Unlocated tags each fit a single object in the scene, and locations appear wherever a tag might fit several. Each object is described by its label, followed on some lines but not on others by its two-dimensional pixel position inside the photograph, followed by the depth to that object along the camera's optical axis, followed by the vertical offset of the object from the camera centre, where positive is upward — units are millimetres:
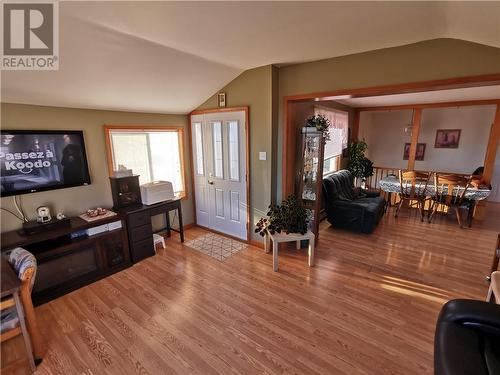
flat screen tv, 2412 -202
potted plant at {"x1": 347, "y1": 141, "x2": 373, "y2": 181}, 5457 -543
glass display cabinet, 3305 -468
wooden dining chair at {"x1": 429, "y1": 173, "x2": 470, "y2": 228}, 4262 -936
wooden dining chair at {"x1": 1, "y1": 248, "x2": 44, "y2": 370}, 1719 -1246
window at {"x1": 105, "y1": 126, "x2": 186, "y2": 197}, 3355 -171
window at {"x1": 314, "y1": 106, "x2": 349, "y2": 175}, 4484 +65
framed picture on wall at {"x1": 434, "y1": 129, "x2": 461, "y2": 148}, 6270 -20
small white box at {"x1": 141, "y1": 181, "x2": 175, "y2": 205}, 3344 -713
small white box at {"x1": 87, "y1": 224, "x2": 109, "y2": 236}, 2752 -997
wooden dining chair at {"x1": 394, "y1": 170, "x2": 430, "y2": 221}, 4672 -938
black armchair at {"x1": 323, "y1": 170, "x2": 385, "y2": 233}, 3980 -1140
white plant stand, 2955 -1196
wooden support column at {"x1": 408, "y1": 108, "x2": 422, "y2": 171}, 5379 +187
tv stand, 2414 -1272
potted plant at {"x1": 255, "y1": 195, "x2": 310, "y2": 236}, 3068 -987
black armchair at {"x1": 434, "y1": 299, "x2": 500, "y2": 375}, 1163 -1060
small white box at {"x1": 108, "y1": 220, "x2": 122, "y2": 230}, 2908 -994
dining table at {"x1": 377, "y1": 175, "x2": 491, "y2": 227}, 4176 -959
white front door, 3564 -468
